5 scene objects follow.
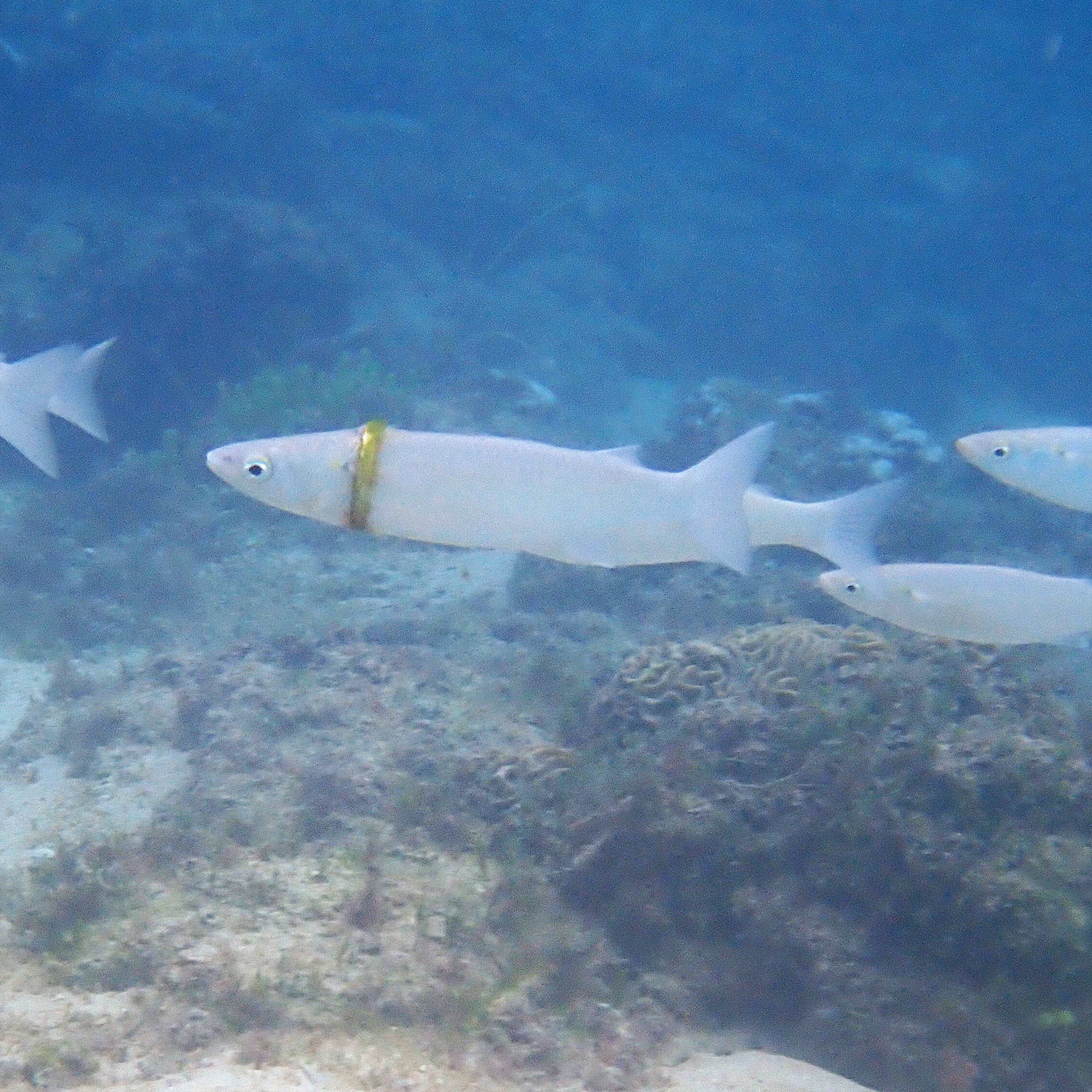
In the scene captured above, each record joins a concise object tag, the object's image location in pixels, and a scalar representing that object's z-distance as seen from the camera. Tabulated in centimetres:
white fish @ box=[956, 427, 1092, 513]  484
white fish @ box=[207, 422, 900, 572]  288
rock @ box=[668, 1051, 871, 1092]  395
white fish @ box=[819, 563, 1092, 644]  446
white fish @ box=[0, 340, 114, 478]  441
